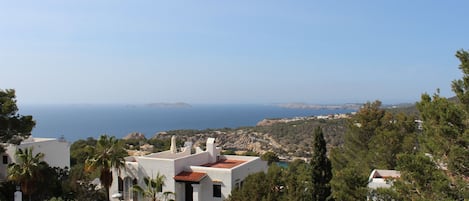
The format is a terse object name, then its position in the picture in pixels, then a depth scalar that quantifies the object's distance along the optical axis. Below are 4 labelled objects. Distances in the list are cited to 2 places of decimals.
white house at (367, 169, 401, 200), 13.94
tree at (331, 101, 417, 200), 21.64
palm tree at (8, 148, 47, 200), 18.02
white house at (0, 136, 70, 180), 23.69
